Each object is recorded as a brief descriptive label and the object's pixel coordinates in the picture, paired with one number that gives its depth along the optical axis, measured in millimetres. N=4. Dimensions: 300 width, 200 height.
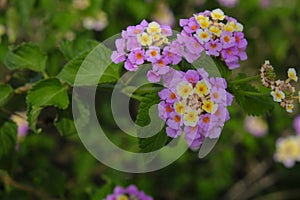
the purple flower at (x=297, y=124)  842
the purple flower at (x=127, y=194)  532
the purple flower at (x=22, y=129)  646
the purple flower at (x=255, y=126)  833
